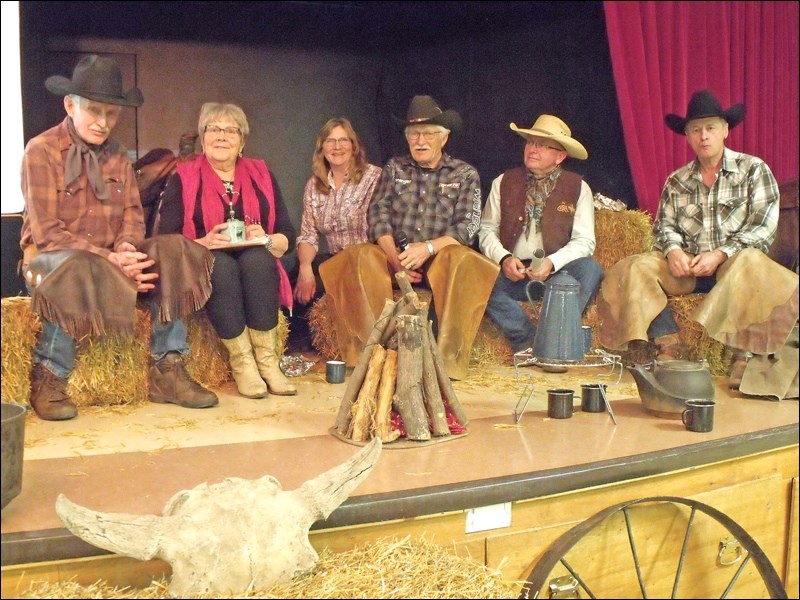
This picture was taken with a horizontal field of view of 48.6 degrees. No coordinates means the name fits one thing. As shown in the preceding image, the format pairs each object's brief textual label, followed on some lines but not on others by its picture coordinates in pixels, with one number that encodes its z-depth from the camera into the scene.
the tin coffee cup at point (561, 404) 3.12
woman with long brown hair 4.25
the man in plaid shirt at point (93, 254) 3.03
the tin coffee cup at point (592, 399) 3.23
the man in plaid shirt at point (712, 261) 3.60
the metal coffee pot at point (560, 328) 3.11
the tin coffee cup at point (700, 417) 2.93
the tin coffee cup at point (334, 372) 3.69
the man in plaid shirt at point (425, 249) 3.83
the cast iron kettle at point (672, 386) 3.15
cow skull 1.90
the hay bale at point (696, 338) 3.86
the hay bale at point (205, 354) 3.51
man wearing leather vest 4.03
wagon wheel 2.45
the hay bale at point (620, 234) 4.32
